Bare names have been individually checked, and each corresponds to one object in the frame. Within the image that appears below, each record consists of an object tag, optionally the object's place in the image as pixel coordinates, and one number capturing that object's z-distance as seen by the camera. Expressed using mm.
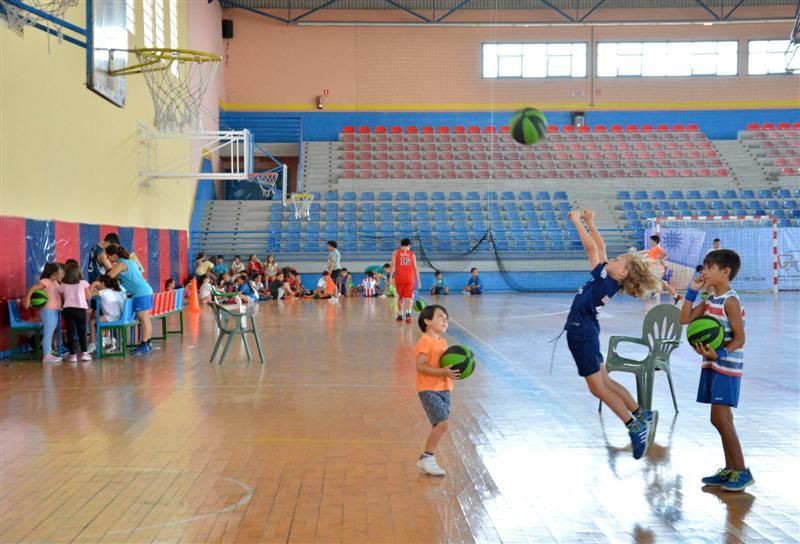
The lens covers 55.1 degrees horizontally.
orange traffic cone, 19406
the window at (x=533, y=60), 31734
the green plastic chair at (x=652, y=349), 6805
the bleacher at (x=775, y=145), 30484
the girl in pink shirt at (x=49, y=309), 10633
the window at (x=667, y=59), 32031
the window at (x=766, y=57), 31859
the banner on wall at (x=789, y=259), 24578
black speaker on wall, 30609
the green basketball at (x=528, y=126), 8758
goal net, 24406
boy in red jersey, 15492
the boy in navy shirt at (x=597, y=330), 5578
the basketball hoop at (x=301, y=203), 25188
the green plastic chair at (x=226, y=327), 10156
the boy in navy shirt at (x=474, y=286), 25109
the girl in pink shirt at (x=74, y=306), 10688
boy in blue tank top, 4926
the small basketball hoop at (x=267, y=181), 25853
